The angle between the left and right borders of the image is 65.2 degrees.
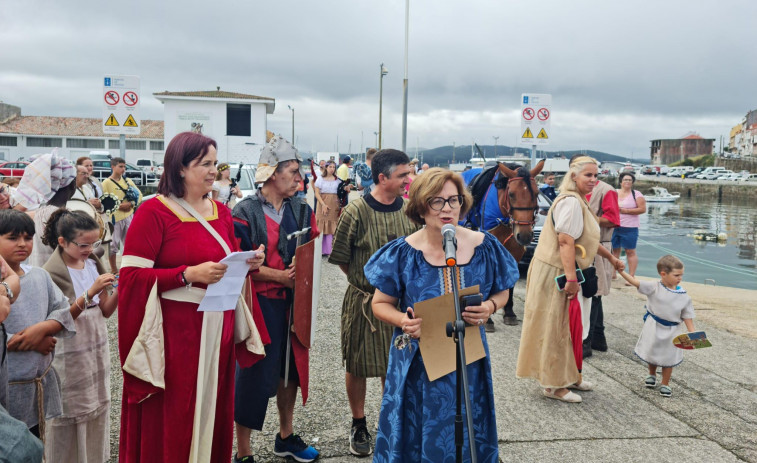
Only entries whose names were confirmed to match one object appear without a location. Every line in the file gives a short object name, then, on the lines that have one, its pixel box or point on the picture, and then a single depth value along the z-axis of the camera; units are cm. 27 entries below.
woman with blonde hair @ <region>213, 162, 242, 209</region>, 1145
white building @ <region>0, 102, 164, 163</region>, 6756
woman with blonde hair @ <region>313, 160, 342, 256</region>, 1203
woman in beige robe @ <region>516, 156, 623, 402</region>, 512
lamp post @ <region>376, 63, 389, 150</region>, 3688
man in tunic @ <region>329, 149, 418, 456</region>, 403
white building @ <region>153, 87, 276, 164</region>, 4600
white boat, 4931
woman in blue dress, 286
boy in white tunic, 541
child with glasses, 338
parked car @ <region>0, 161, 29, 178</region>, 3453
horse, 702
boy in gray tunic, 290
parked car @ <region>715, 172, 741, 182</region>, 7007
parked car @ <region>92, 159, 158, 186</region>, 3497
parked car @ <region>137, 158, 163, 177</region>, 5944
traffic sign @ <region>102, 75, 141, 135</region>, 938
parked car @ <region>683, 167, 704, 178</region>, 8052
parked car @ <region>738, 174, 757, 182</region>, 6719
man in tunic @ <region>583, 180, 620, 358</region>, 664
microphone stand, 242
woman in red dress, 285
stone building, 12750
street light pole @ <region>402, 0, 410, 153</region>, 2438
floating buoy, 2197
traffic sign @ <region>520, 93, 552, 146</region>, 1059
